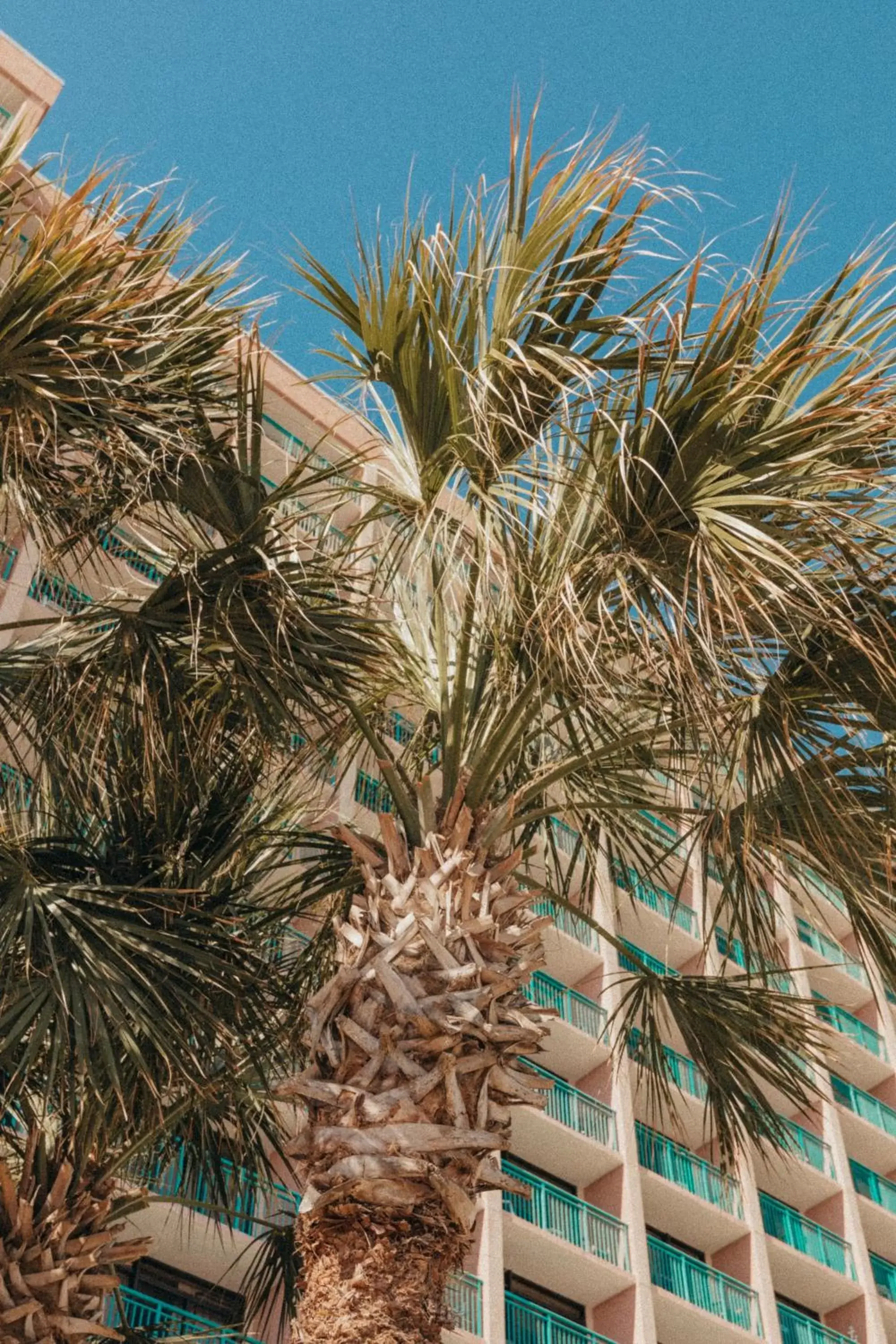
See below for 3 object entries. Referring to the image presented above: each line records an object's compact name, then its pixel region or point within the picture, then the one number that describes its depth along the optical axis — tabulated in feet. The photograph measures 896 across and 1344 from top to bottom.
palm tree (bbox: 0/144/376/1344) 20.43
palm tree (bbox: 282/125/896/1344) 19.10
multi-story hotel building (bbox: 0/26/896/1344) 66.54
